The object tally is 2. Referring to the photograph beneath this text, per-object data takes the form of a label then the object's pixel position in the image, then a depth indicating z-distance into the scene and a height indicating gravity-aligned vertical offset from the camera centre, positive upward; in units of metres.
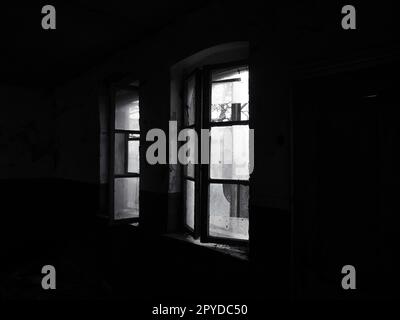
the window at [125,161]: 3.46 -0.01
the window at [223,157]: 2.35 +0.02
